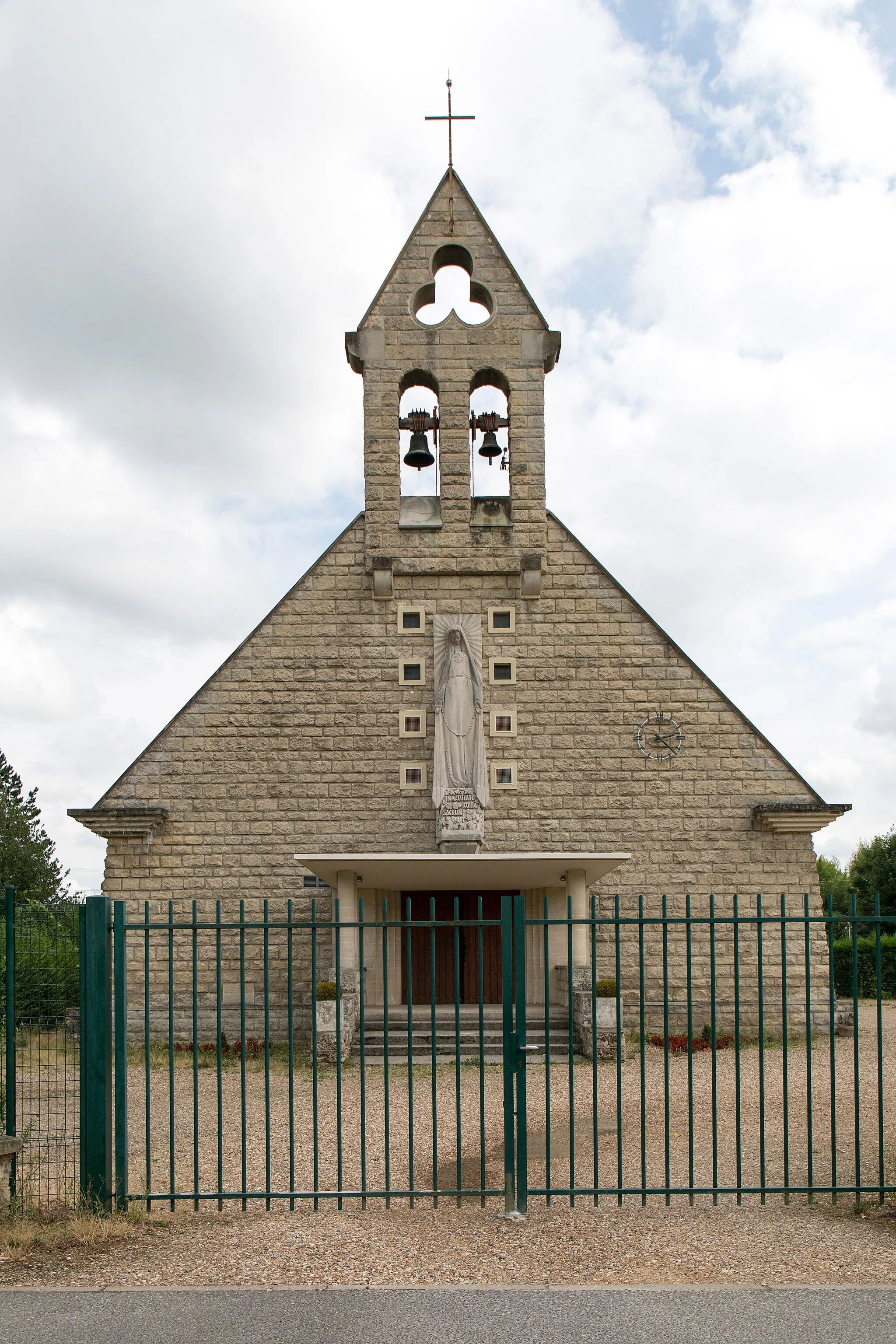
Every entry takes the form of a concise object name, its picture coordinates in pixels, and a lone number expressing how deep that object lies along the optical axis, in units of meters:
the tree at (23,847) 41.62
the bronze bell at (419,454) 18.08
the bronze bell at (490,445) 18.31
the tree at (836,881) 33.53
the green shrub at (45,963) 7.61
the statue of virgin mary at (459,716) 17.16
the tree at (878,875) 37.41
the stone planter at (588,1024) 14.71
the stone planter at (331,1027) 14.70
